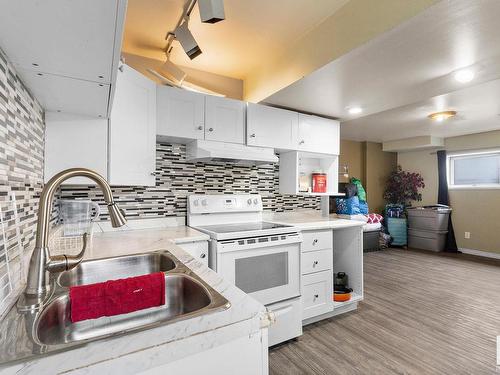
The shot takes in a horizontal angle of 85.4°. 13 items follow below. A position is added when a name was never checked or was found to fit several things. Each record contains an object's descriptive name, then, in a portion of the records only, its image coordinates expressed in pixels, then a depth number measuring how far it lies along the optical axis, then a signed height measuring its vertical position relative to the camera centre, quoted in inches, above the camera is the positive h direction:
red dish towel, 32.2 -13.2
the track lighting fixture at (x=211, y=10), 54.6 +37.1
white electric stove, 76.5 -20.4
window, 195.6 +16.6
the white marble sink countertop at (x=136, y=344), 20.8 -13.2
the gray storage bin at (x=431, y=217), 207.2 -20.3
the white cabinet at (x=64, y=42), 26.2 +17.8
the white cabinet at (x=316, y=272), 94.1 -29.0
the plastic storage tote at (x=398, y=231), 221.6 -32.4
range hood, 88.0 +13.3
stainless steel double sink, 30.2 -14.5
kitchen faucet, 30.4 -8.0
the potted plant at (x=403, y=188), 231.1 +3.0
